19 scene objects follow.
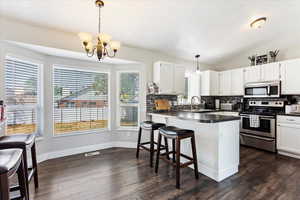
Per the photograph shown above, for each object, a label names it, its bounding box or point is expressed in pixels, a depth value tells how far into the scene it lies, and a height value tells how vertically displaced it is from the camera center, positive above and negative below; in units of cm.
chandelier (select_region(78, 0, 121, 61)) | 187 +76
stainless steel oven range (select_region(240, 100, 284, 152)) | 343 -61
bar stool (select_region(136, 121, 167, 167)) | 280 -55
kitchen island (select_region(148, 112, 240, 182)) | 225 -71
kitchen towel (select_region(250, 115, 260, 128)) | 361 -53
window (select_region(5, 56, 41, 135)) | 256 +8
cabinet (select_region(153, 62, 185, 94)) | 363 +56
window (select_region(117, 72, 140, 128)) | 386 +2
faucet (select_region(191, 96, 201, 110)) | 470 +2
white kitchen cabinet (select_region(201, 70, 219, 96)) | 468 +53
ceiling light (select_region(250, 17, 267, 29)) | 296 +156
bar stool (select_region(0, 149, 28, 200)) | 108 -54
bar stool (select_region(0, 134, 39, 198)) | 172 -50
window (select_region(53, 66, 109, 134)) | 328 +0
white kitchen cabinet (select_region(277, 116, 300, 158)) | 310 -77
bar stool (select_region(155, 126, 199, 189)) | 210 -55
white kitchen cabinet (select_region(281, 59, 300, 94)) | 337 +52
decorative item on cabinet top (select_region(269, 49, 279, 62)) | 393 +116
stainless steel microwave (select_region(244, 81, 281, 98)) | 364 +26
